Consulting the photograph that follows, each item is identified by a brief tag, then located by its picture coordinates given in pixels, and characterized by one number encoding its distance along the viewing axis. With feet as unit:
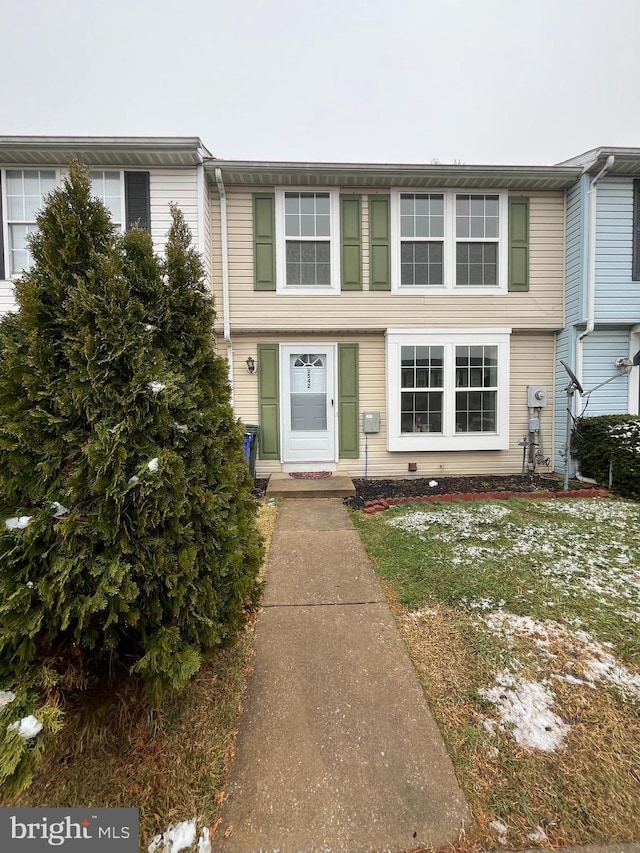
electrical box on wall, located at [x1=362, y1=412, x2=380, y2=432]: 20.85
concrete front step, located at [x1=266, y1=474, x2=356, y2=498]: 17.93
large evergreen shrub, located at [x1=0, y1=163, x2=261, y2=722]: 4.50
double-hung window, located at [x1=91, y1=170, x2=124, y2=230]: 18.44
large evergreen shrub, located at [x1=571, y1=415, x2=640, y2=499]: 17.37
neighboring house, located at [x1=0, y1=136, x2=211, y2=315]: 17.93
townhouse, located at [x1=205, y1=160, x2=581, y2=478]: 20.08
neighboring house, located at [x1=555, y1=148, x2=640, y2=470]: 19.69
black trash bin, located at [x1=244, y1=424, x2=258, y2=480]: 19.02
